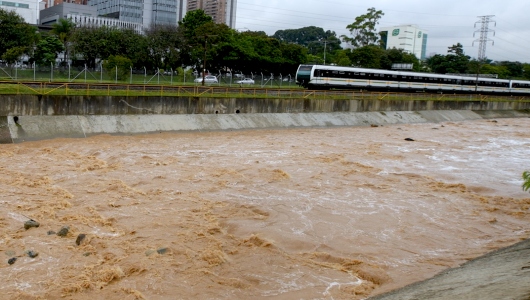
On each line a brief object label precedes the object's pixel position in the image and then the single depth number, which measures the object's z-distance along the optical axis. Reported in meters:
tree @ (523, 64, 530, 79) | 122.53
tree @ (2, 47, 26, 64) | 51.01
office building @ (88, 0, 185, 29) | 139.62
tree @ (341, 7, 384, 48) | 104.44
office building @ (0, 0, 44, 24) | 108.79
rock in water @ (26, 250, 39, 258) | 12.05
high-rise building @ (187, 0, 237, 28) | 174.25
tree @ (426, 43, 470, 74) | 109.18
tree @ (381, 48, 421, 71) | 96.38
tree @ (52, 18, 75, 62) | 70.97
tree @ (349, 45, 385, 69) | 86.31
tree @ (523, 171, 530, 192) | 10.09
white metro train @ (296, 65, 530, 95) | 53.78
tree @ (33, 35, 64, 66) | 59.09
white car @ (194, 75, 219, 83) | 56.83
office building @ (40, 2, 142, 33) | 126.44
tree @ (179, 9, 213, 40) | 72.38
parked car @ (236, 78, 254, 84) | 58.29
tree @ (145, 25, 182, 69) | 62.47
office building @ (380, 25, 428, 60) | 184.57
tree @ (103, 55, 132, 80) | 47.30
